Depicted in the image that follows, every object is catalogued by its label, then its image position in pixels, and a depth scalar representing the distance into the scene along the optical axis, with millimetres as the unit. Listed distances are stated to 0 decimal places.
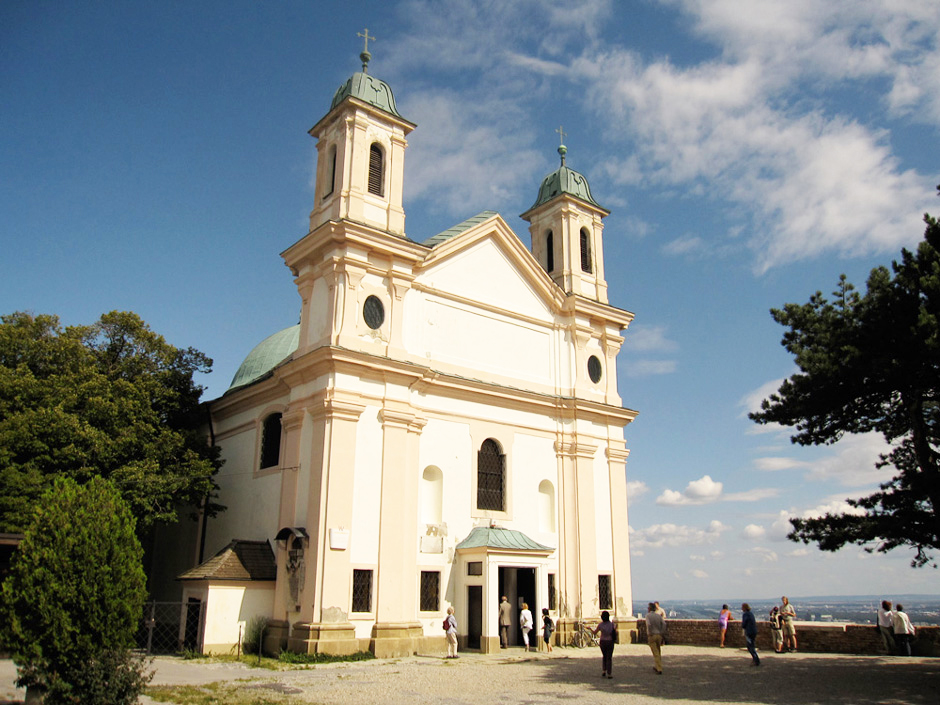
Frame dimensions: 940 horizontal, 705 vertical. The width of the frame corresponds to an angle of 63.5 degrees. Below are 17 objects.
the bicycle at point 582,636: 23794
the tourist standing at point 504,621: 21953
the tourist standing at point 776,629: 20938
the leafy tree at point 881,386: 13711
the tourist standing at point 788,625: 21109
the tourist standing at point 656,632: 16703
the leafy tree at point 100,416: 21484
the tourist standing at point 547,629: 22031
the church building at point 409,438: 20344
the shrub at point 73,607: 9969
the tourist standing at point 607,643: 16016
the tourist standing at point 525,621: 21844
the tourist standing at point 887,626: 19359
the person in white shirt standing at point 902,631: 19203
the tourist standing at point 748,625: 18266
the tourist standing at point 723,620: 22752
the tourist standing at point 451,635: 19625
